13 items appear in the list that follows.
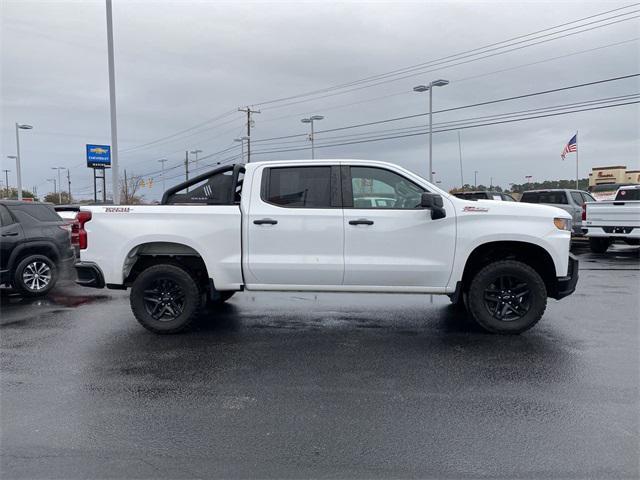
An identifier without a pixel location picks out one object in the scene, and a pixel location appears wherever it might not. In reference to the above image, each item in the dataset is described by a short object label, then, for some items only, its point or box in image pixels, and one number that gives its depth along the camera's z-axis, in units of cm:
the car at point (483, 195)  1936
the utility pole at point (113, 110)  1623
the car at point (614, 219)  1312
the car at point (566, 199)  1659
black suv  825
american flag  3203
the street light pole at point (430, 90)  2658
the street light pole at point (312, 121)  3221
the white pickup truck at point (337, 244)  570
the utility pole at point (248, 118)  4981
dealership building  5572
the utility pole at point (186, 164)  6657
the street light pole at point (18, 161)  3441
